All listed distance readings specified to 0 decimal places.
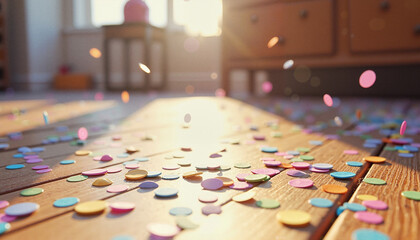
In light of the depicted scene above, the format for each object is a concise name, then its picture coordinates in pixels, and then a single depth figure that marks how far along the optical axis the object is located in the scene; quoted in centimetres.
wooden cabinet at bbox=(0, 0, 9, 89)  447
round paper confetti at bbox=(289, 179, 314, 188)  55
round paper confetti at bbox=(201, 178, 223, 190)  54
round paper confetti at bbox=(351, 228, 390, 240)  35
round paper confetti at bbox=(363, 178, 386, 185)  56
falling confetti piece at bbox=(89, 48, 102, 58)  507
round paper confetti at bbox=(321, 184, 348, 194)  51
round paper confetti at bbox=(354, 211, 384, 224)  40
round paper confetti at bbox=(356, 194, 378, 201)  48
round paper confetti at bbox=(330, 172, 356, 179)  59
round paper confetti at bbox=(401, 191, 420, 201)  48
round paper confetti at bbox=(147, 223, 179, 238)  36
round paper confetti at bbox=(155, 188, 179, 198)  50
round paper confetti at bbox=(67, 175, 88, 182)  59
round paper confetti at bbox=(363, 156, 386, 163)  72
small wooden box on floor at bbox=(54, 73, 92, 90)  482
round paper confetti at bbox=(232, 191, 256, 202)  48
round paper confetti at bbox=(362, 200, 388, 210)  45
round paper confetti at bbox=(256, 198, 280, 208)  46
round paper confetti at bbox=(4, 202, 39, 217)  42
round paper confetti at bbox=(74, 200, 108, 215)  43
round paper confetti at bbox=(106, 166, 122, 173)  64
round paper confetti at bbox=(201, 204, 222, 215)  43
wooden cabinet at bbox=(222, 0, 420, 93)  207
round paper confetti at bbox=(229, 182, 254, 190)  54
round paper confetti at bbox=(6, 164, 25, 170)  67
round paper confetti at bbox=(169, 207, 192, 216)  43
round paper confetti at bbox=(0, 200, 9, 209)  46
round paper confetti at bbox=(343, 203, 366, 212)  44
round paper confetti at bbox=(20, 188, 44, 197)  51
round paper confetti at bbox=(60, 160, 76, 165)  71
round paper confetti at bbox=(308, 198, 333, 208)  45
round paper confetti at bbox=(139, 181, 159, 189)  54
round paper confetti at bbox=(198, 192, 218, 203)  48
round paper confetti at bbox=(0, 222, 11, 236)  37
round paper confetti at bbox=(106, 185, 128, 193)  52
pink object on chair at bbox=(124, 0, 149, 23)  381
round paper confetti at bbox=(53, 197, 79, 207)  46
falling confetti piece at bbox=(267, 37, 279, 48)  248
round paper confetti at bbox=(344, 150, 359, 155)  81
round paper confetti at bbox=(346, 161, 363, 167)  69
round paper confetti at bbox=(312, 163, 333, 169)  66
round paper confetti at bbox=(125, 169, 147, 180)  59
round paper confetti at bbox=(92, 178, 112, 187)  55
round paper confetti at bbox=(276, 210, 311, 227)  39
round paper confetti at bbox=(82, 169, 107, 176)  62
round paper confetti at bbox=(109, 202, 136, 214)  44
